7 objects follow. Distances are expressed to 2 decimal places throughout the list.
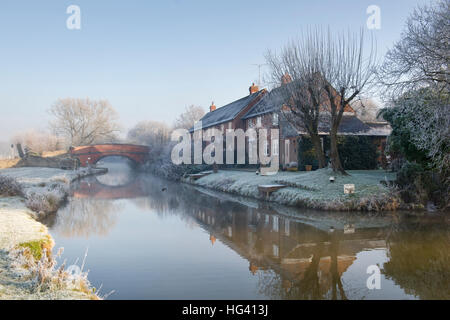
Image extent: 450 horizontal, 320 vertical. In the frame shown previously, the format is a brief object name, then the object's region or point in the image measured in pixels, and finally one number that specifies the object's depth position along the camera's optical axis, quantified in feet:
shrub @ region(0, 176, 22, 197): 45.96
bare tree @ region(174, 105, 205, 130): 220.49
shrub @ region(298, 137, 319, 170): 74.08
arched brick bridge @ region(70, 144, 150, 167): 147.75
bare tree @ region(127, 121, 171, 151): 170.30
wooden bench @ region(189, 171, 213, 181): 92.68
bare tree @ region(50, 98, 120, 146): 187.21
